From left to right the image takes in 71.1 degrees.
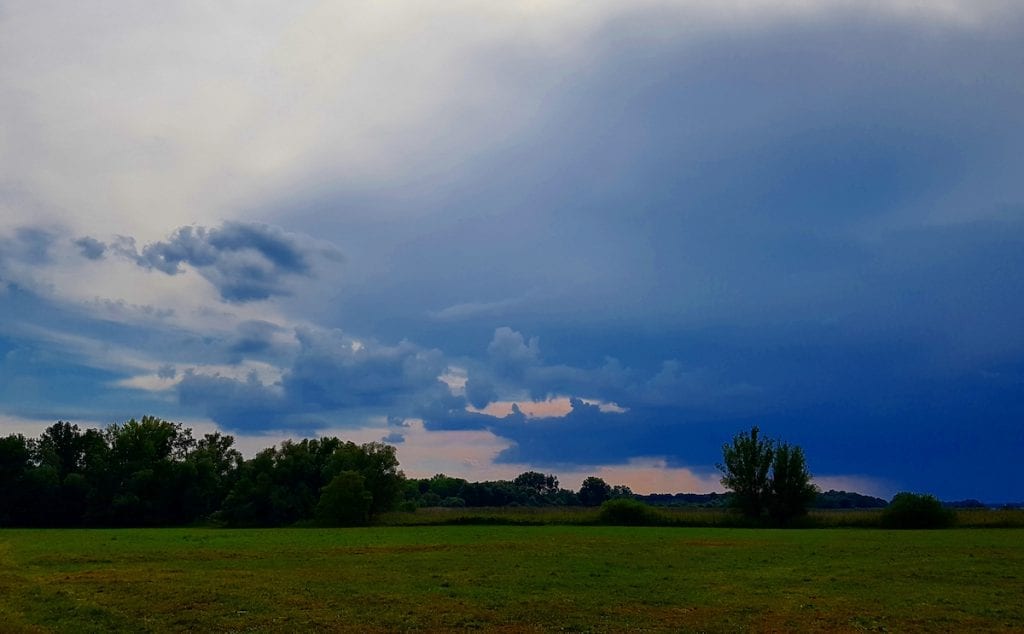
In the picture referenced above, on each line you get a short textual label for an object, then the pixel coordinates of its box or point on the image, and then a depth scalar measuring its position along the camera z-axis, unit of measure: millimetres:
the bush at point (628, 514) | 95938
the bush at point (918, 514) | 88000
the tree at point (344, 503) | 103875
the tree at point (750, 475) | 105000
